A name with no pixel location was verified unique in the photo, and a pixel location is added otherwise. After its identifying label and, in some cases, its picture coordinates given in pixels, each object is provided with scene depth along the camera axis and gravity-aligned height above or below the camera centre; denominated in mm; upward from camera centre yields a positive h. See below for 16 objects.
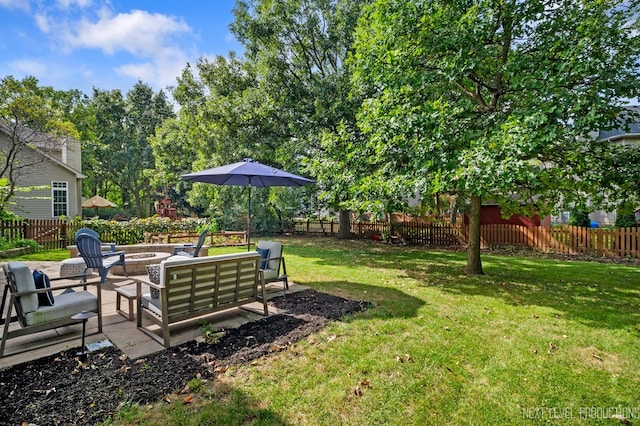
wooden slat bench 3816 -1038
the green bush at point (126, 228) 12844 -647
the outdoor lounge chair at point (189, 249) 8072 -1030
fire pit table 7602 -1223
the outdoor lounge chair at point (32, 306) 3498 -1119
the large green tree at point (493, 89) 5512 +2498
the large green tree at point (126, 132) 31219 +8183
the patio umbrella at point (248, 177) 6319 +786
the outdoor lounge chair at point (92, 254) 6488 -849
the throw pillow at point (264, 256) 6412 -914
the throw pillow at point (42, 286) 3810 -882
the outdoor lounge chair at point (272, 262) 6113 -1034
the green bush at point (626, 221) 14231 -549
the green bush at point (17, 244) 10758 -1082
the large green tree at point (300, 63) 13297 +7405
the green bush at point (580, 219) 14875 -458
